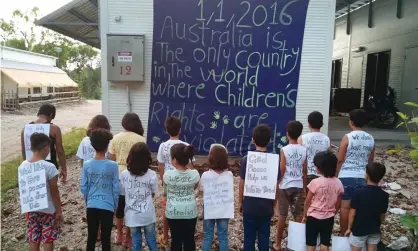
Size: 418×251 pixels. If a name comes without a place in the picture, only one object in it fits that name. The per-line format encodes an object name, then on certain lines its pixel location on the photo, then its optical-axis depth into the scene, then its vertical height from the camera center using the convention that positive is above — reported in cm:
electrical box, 665 +42
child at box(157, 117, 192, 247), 376 -65
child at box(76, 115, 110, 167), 391 -69
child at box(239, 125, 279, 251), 334 -116
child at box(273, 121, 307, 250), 369 -86
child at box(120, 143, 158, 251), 318 -95
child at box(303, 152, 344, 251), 321 -101
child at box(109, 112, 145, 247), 373 -63
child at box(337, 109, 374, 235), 371 -70
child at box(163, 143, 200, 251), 318 -102
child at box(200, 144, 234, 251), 329 -89
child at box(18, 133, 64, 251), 311 -116
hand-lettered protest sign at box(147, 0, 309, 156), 673 +28
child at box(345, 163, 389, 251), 309 -102
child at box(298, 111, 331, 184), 399 -58
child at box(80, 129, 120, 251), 321 -95
